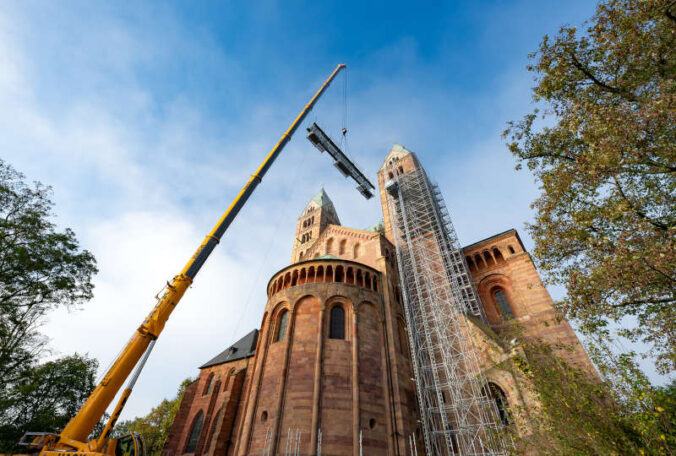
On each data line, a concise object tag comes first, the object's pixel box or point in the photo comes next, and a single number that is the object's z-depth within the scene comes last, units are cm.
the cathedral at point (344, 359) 1563
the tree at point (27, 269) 1362
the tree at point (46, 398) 2033
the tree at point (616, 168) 735
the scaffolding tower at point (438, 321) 1697
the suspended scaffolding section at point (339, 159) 2700
